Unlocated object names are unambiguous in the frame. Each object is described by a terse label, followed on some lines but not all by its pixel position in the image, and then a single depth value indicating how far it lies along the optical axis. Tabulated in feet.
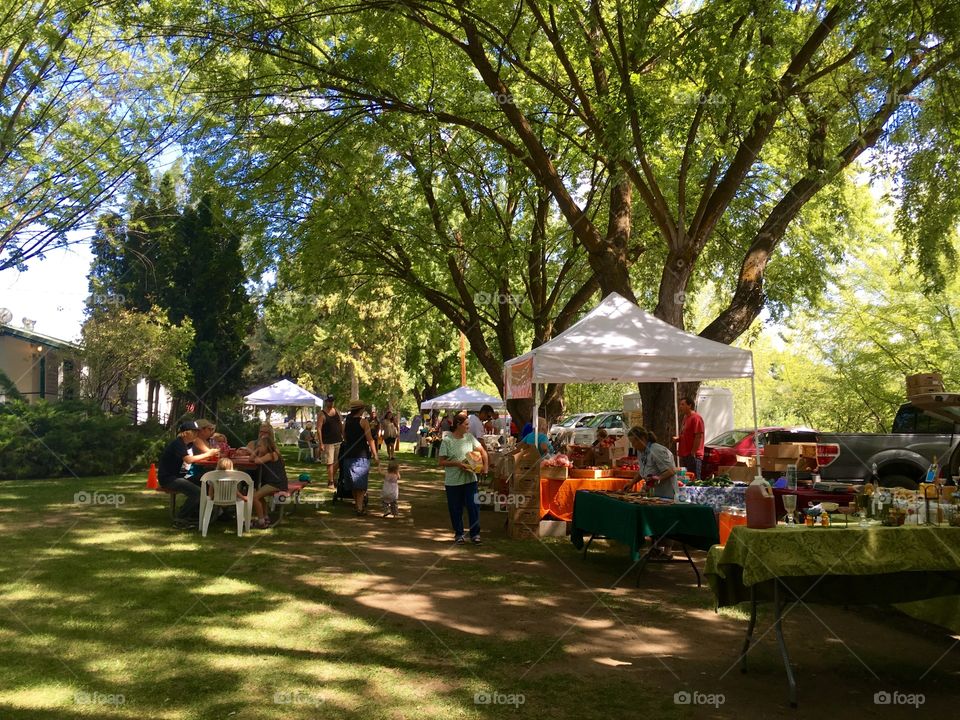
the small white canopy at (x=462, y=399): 101.33
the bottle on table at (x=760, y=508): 18.29
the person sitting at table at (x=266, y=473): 40.29
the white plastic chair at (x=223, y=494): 37.58
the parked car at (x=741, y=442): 53.57
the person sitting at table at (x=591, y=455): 46.60
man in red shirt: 39.06
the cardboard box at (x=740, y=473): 36.95
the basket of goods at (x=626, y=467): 39.20
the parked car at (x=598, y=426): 94.32
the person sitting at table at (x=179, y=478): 38.68
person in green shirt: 35.29
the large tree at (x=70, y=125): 55.88
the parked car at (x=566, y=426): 67.59
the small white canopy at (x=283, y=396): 87.10
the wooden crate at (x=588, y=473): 38.50
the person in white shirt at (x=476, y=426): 66.96
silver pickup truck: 43.04
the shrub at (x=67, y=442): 61.36
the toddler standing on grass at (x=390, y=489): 44.52
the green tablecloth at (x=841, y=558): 17.02
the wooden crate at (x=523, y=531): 37.88
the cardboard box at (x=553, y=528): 38.24
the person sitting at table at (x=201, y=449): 40.01
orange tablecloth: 38.17
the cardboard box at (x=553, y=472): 37.50
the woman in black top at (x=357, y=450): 43.39
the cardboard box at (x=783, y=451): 38.17
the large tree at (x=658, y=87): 32.94
